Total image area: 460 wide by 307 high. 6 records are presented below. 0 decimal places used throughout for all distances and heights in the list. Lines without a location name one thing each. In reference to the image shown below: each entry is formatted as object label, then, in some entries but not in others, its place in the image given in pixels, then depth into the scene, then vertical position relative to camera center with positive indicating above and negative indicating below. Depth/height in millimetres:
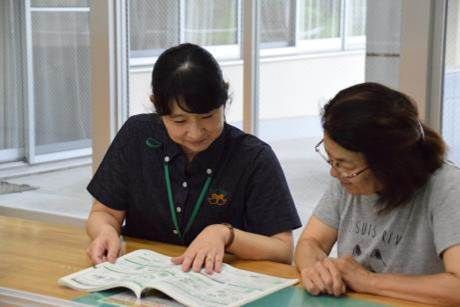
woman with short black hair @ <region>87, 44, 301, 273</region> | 2113 -468
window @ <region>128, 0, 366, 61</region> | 4543 -17
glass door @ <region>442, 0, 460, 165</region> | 3475 -254
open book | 1785 -617
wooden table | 1941 -650
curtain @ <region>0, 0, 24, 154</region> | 5816 -419
